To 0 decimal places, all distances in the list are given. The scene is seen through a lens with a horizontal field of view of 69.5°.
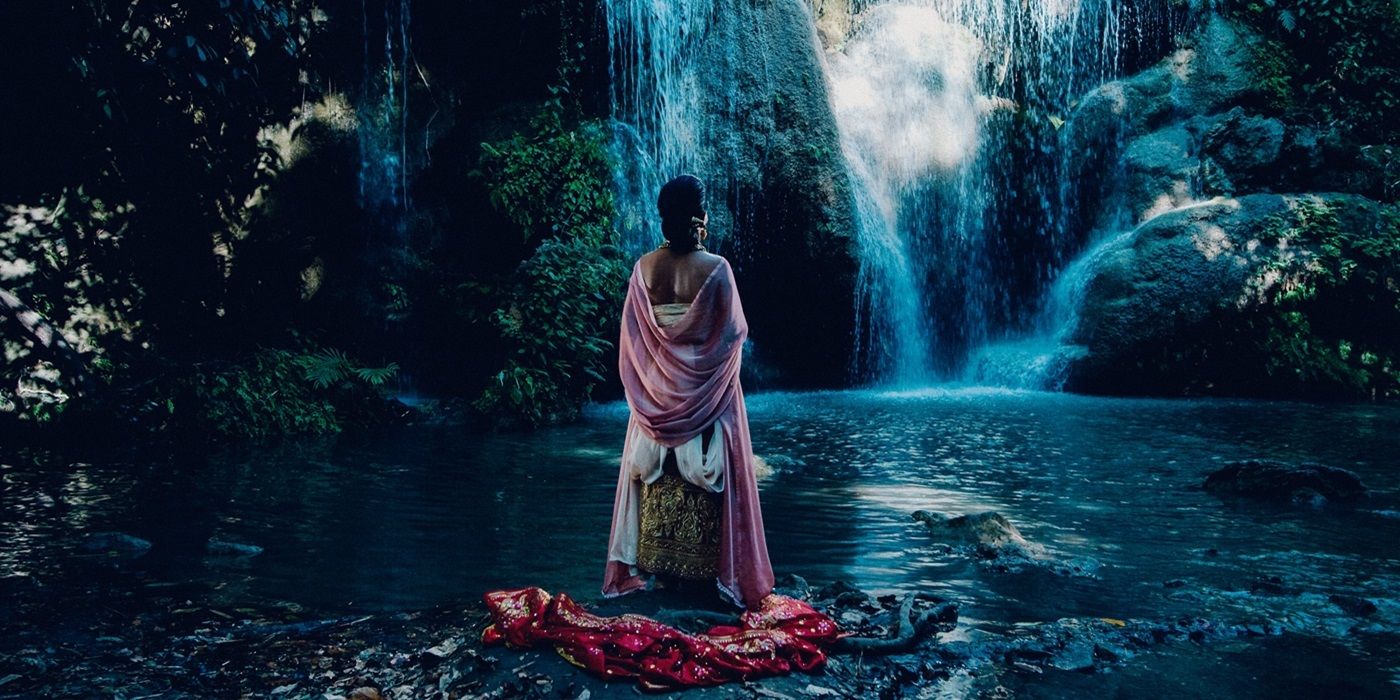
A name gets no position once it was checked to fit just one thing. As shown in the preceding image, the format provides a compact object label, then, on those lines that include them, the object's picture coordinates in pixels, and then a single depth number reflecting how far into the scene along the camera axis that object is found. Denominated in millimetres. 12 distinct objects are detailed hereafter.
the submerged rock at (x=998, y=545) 5855
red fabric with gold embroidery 3709
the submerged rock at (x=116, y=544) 5953
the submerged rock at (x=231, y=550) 6004
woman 4555
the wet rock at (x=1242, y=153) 16609
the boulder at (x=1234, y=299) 14703
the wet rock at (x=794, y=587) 5156
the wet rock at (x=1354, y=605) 5000
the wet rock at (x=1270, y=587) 5355
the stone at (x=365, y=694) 3736
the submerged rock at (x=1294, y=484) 7727
